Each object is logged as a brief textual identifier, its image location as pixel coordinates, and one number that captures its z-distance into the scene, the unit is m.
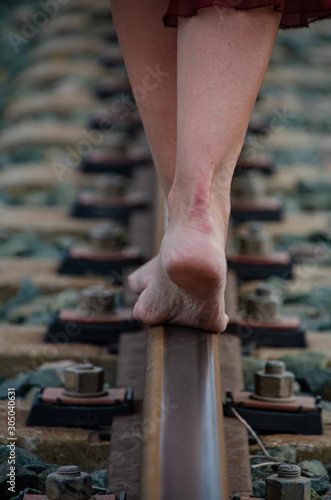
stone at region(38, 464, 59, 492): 2.75
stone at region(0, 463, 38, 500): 2.71
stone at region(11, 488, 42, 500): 2.69
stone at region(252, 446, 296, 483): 2.81
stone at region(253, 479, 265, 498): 2.74
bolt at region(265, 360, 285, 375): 2.88
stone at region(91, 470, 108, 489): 2.75
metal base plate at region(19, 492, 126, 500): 2.64
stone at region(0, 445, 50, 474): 2.76
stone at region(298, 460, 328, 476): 2.79
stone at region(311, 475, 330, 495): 2.74
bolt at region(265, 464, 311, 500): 2.64
